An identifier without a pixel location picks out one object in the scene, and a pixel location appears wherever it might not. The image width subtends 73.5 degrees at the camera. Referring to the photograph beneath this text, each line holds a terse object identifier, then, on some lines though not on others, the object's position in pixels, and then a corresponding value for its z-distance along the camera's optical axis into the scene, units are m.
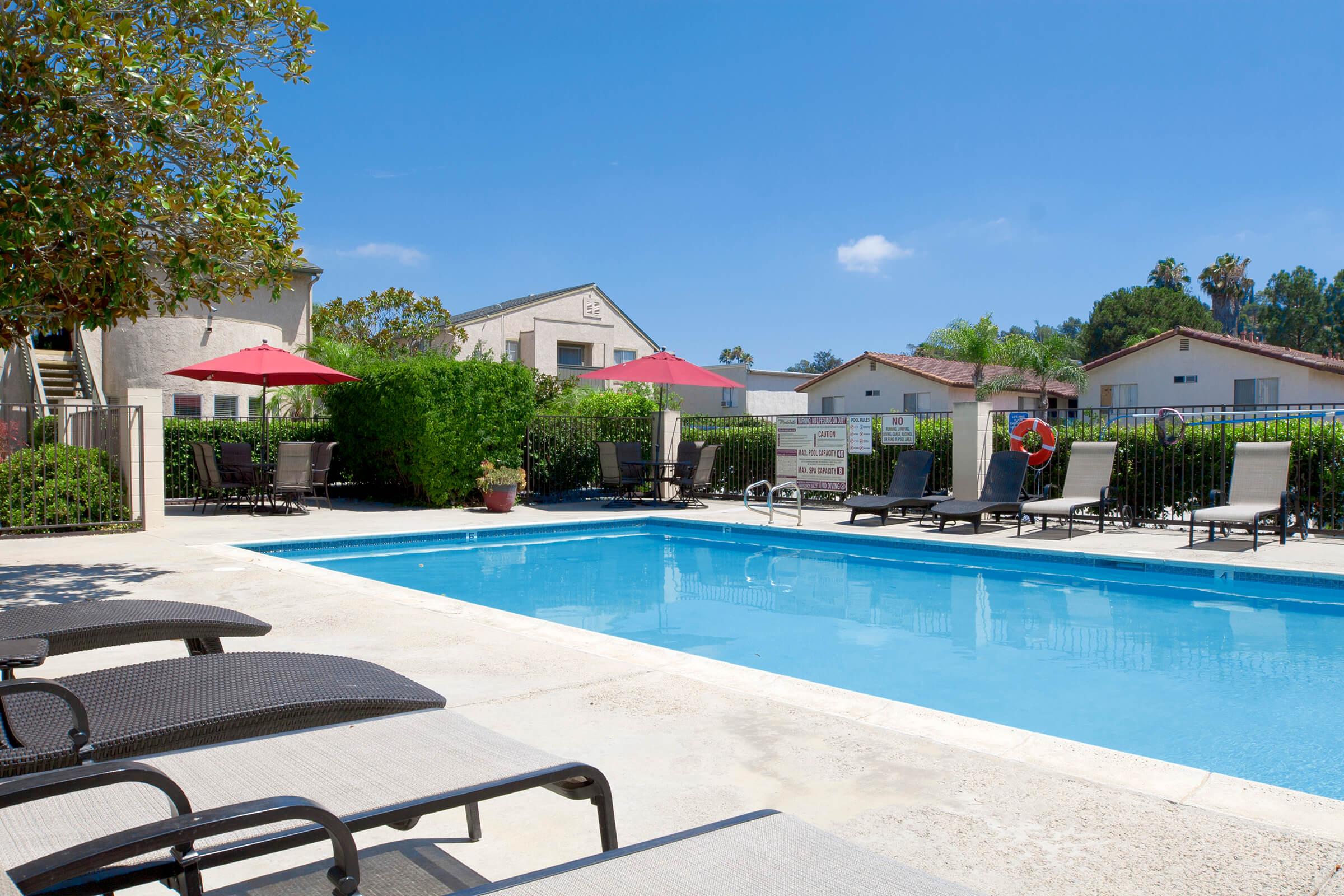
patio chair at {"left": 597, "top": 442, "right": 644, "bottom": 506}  16.34
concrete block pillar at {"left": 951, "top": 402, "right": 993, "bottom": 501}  13.61
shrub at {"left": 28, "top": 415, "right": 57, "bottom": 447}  13.45
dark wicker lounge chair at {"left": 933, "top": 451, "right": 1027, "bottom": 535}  12.07
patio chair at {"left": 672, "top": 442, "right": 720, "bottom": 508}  16.11
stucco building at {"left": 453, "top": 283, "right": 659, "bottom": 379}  40.81
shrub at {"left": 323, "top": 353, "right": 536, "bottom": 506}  15.06
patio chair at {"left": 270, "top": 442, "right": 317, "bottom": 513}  14.23
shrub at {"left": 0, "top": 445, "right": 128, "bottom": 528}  11.06
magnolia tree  6.50
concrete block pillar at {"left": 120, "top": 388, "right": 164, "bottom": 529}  11.76
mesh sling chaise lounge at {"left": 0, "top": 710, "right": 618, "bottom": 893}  1.57
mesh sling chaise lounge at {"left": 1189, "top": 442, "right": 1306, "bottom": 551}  10.54
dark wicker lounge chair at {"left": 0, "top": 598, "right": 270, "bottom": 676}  3.14
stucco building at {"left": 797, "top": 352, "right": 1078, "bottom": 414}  40.09
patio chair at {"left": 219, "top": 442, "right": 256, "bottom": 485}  14.70
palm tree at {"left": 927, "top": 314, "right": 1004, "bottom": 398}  37.94
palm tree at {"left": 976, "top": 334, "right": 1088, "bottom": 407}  38.84
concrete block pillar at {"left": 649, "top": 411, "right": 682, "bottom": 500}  17.39
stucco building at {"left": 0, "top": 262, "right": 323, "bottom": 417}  21.42
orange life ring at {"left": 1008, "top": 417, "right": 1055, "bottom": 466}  13.39
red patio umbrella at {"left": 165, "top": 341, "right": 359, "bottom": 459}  14.53
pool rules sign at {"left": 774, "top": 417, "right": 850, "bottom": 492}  15.71
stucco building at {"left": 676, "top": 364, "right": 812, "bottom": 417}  49.28
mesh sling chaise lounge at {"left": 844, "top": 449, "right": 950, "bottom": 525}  13.02
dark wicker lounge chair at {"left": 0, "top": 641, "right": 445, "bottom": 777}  2.16
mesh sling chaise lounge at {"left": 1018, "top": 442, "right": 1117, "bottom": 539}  11.78
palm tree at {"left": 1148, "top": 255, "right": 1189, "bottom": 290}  68.44
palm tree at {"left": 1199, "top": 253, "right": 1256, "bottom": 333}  66.38
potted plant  14.77
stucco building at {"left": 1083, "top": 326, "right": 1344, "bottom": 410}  32.25
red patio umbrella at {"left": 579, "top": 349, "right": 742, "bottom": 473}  15.94
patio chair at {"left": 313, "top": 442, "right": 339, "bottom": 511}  15.26
